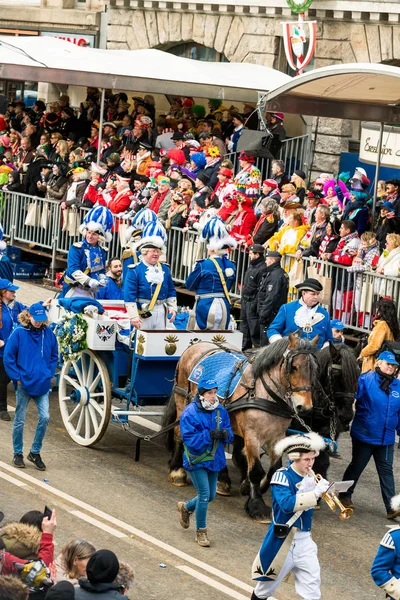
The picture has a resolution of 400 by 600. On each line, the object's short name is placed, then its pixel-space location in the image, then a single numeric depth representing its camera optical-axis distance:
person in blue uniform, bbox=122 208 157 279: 13.65
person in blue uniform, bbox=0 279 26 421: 14.26
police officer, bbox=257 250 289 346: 16.58
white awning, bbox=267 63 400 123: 16.50
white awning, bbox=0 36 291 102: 22.41
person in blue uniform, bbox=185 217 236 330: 14.16
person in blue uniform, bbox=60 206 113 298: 14.57
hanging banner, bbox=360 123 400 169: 18.84
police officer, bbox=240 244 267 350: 16.95
